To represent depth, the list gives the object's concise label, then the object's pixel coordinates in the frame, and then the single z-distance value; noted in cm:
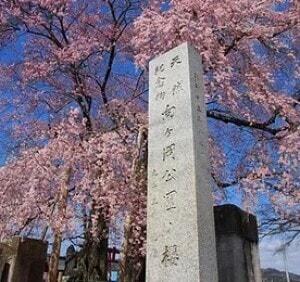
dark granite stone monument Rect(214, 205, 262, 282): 632
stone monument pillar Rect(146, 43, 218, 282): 455
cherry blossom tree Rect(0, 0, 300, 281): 909
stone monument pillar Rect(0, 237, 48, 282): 834
